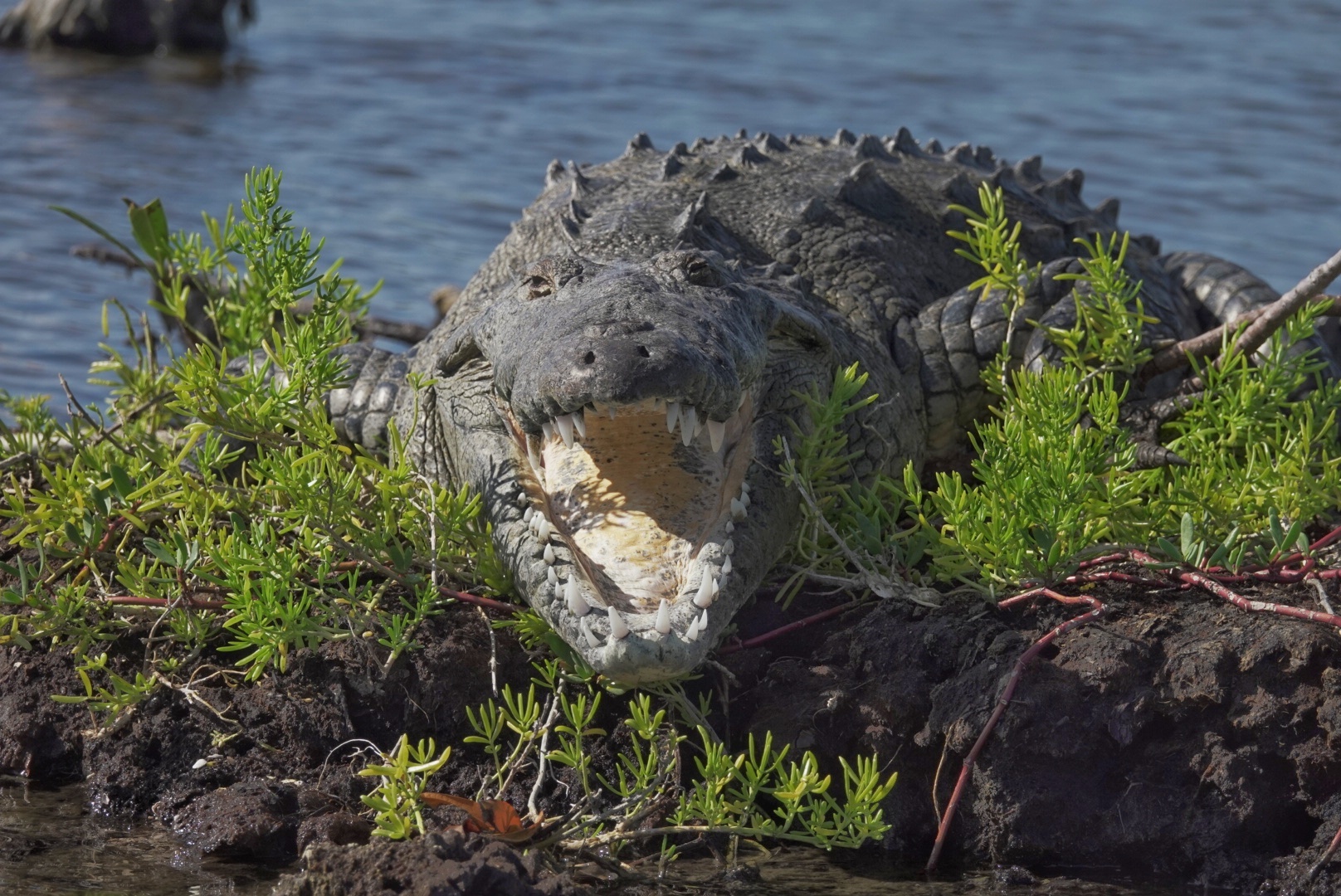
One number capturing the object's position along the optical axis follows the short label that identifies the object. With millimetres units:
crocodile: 6352
